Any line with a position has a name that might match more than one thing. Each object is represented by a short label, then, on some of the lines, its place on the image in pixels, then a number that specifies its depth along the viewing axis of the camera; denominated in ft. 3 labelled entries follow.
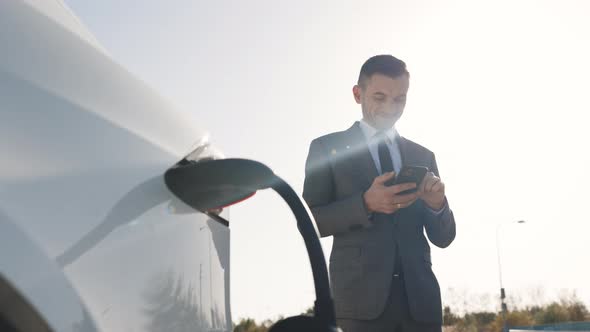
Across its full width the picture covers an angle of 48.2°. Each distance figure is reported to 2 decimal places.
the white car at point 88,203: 2.94
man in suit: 9.78
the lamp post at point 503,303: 104.00
